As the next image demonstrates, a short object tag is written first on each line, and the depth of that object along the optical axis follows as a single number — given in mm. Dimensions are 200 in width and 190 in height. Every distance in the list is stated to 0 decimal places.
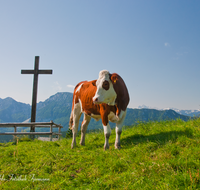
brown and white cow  5785
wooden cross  13186
